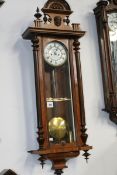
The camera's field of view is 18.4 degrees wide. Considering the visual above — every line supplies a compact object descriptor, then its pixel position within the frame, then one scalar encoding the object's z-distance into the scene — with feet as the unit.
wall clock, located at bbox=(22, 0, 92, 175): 6.34
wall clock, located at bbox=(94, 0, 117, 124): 7.04
